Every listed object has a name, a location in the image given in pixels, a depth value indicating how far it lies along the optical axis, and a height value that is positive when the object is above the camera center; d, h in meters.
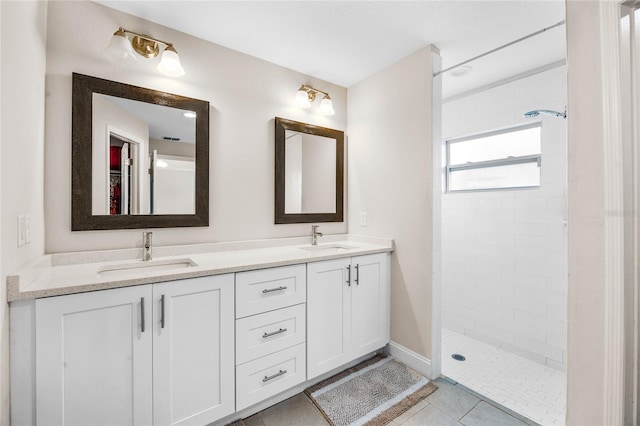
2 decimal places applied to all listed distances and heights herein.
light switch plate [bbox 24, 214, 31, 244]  1.22 -0.07
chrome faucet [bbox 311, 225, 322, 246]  2.50 -0.19
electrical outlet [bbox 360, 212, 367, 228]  2.63 -0.05
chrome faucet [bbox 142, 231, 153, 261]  1.73 -0.20
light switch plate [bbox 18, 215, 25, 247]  1.15 -0.07
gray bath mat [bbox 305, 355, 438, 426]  1.69 -1.21
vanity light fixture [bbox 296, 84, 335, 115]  2.37 +1.00
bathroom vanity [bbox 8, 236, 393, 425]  1.13 -0.60
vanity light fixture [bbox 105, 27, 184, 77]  1.62 +1.00
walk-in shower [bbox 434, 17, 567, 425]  2.14 -0.28
